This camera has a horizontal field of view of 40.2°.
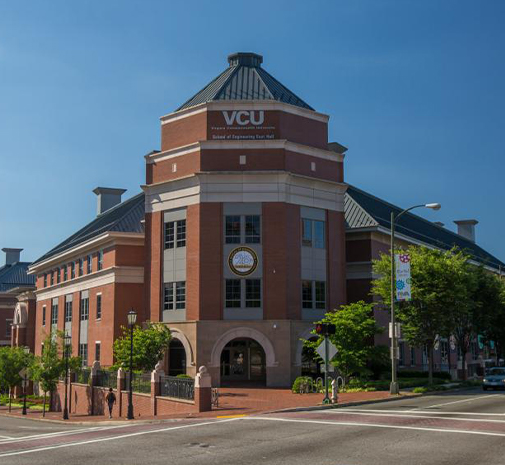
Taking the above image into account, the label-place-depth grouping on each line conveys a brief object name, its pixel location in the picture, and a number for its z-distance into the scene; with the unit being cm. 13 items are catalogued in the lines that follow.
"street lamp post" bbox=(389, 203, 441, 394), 3488
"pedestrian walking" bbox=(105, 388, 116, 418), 4047
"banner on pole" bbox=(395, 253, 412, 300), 3588
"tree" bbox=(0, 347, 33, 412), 6334
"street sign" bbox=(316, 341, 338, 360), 3138
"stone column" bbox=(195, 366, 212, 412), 3108
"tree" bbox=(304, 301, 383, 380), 3978
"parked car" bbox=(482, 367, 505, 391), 3912
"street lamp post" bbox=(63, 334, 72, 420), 4391
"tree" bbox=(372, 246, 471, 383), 4016
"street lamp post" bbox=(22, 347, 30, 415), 5516
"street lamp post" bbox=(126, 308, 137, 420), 3434
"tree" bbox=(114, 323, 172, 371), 4209
